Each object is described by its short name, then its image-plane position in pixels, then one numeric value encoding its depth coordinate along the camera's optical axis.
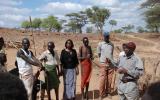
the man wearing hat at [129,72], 2.29
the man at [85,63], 3.35
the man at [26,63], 2.71
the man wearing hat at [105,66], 3.43
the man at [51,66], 3.04
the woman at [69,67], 3.11
